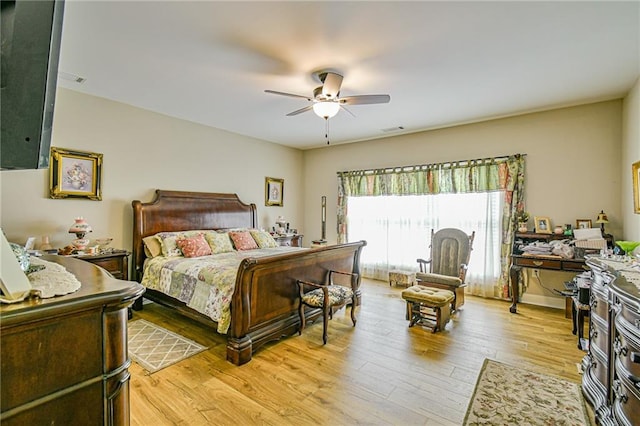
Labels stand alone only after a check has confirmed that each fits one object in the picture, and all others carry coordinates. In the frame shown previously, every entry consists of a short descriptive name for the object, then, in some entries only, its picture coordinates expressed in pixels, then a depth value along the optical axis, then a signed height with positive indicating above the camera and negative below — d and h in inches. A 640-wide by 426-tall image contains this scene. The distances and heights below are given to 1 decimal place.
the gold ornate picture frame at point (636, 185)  119.0 +17.9
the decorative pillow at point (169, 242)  158.2 -14.4
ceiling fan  118.4 +49.8
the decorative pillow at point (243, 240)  185.3 -14.3
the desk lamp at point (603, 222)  144.6 +3.0
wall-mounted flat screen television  32.8 +15.1
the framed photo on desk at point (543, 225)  165.0 +0.8
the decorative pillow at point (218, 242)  171.6 -14.7
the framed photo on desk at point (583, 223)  154.1 +2.1
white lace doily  36.1 -9.3
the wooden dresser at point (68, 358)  30.3 -16.5
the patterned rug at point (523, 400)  78.4 -49.8
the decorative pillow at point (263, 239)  197.7 -13.9
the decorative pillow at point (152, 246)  159.3 -16.7
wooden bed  108.0 -22.2
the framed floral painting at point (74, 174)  139.5 +18.6
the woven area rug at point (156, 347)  106.7 -51.6
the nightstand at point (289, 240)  227.0 -16.5
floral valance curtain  176.6 +28.2
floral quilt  112.7 -27.8
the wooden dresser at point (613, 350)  59.7 -28.4
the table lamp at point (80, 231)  135.4 -8.4
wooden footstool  131.7 -36.4
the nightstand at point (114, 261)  132.3 -21.8
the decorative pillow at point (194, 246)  156.4 -16.2
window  185.8 -2.9
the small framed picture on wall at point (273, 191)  245.4 +22.5
